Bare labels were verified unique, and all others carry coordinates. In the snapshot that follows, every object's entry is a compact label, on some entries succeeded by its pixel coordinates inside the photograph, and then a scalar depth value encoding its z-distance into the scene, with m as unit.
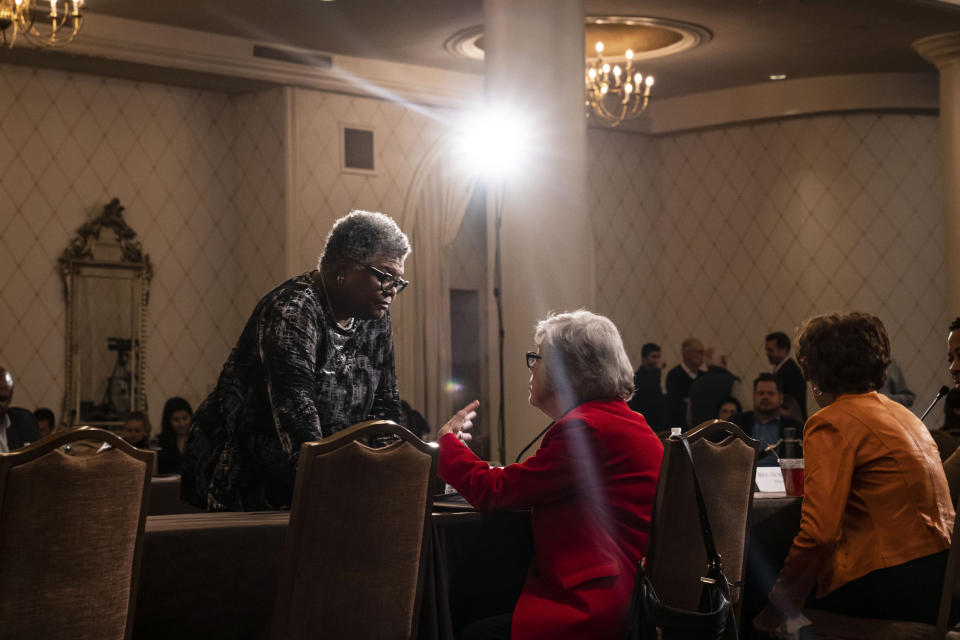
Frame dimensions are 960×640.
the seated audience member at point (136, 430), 7.11
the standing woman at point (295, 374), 2.85
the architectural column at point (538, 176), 5.77
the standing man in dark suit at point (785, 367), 8.42
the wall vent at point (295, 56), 8.30
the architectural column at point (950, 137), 8.73
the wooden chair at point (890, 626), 2.79
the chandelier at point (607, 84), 8.30
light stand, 5.96
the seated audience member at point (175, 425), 7.04
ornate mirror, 7.88
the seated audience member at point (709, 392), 7.59
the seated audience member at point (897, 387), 8.66
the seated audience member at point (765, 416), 6.61
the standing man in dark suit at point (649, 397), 7.89
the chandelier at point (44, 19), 5.95
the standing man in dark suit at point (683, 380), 8.51
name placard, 3.62
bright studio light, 5.70
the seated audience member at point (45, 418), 7.35
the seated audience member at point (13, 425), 5.53
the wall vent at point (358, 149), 8.78
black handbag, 2.43
